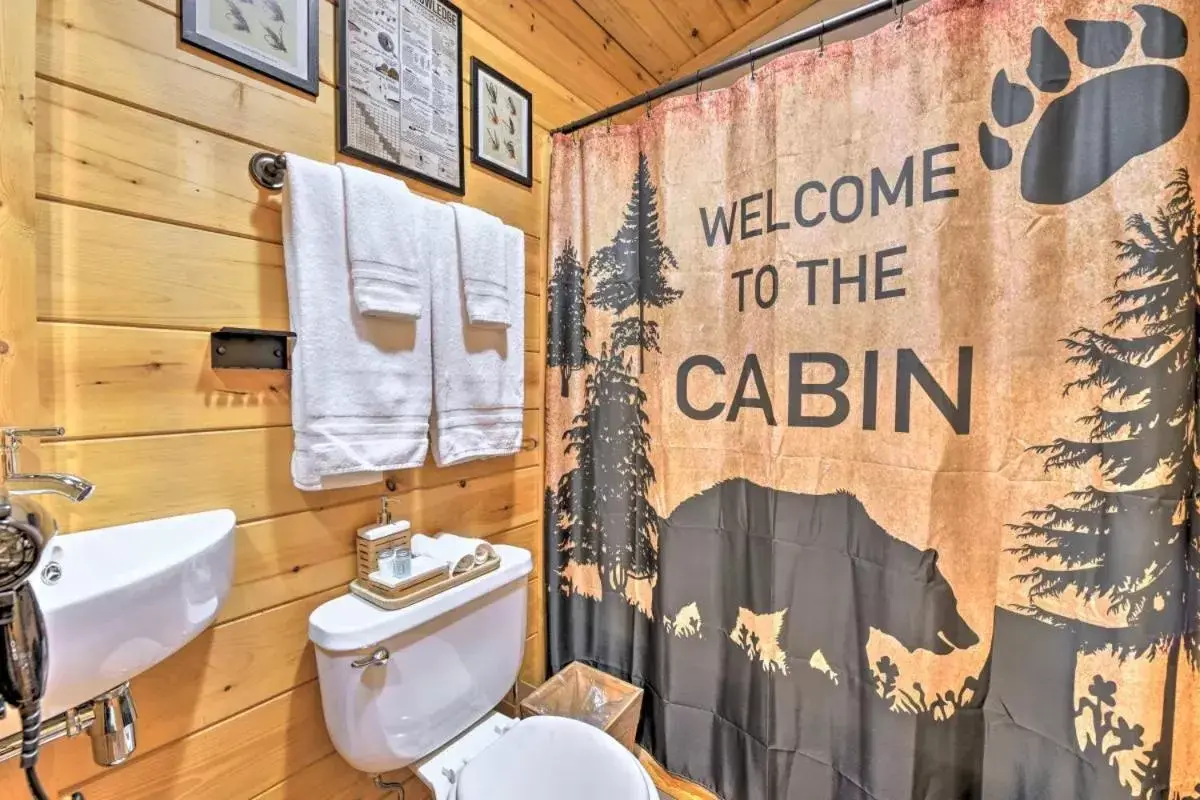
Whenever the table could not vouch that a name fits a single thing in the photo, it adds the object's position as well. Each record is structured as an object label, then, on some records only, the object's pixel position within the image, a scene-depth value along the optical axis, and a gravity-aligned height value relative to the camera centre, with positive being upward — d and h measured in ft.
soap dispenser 3.34 -1.16
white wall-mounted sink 1.84 -0.88
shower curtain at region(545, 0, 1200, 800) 2.59 -0.10
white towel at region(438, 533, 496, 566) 3.64 -1.20
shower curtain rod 3.19 +2.56
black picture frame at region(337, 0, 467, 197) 3.29 +1.86
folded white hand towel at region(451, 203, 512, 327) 3.78 +1.00
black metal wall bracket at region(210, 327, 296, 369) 2.80 +0.23
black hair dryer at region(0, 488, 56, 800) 1.53 -0.77
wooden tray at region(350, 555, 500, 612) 3.15 -1.37
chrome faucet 1.90 -0.38
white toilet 2.94 -2.14
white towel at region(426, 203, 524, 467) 3.67 +0.19
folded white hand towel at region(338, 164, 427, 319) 3.11 +0.97
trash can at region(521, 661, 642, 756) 4.24 -2.89
